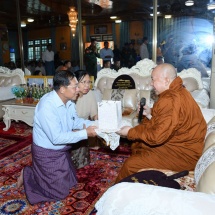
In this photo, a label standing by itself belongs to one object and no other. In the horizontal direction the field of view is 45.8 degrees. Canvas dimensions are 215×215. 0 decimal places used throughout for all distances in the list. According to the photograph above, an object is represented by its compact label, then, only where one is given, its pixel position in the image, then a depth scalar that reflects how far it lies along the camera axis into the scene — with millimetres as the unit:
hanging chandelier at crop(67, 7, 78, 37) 6684
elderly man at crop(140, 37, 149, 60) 6125
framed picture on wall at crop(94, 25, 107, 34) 8728
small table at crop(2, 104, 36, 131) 4082
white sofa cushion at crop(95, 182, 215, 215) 1036
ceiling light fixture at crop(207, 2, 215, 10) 5757
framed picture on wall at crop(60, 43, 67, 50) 10217
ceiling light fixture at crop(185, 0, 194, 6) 6308
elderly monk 1933
